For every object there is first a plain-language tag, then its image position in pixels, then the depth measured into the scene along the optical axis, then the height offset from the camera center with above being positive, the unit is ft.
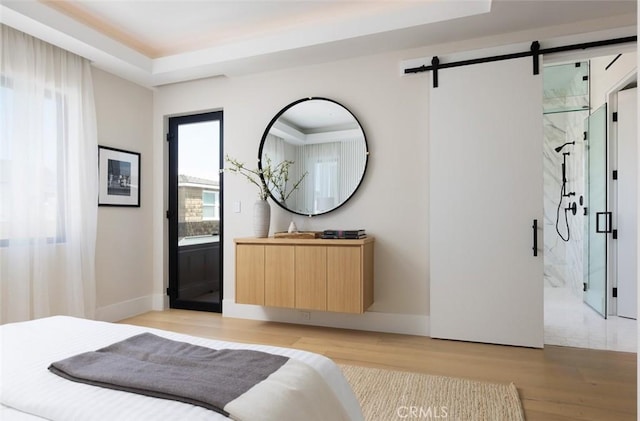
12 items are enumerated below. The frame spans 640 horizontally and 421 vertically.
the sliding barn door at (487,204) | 9.53 +0.07
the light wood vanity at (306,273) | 9.95 -1.92
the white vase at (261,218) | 11.50 -0.35
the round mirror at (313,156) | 11.33 +1.66
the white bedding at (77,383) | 2.96 -1.69
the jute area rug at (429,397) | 6.18 -3.56
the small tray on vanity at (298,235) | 10.93 -0.85
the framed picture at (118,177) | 12.19 +1.07
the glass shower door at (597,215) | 12.75 -0.30
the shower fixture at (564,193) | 17.71 +0.66
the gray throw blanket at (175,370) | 3.21 -1.65
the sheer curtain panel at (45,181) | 9.37 +0.74
